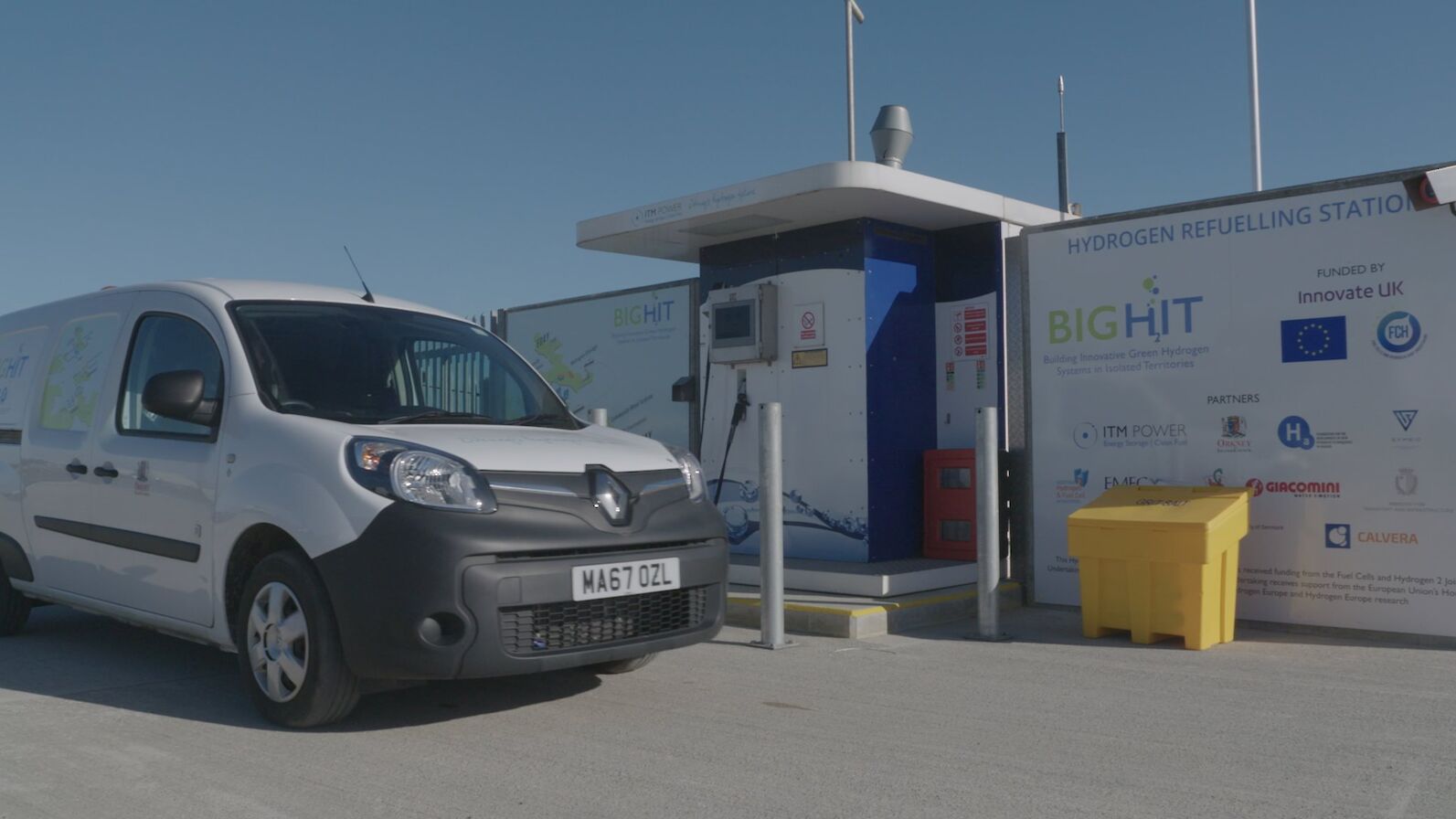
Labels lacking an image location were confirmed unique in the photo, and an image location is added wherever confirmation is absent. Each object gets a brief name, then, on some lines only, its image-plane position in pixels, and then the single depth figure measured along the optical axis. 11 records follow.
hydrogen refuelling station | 7.21
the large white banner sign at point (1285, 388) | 7.11
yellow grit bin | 6.89
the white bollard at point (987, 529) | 7.29
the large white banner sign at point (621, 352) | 11.25
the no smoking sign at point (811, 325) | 9.47
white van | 4.41
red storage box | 9.16
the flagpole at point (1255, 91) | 15.59
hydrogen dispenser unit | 9.12
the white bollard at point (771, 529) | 6.93
